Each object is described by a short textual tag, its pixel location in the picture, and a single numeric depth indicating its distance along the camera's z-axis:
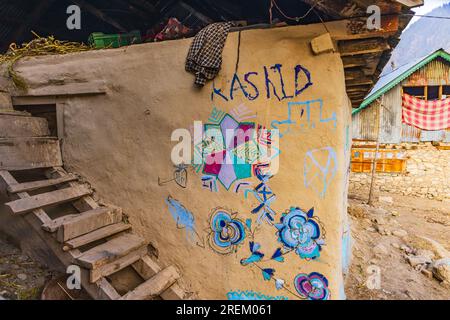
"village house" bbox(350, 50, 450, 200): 11.26
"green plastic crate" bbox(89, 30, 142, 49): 3.67
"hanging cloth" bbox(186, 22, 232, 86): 2.81
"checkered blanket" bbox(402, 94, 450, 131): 10.45
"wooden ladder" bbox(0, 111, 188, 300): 2.54
